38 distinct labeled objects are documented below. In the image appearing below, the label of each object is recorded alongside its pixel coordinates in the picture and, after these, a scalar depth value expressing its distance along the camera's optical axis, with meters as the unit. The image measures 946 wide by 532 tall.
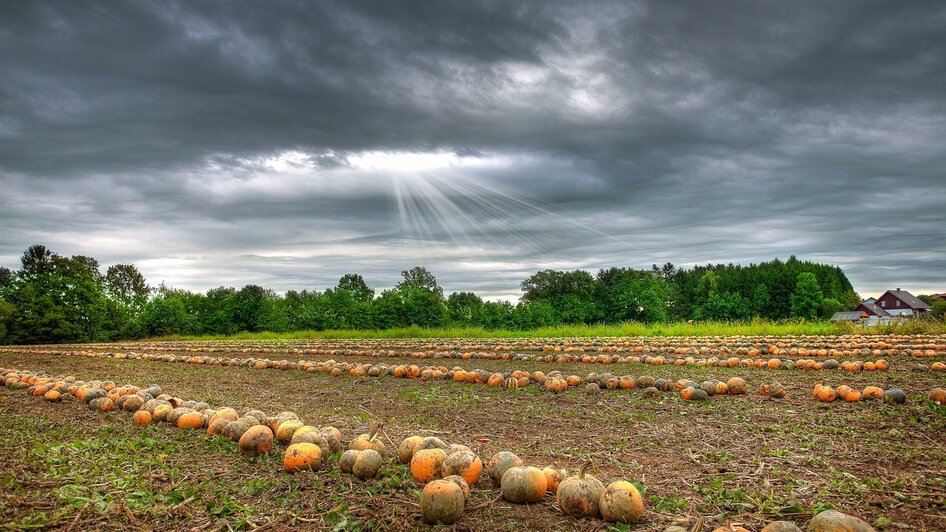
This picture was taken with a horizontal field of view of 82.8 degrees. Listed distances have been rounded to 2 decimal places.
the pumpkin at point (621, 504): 3.59
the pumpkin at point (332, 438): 5.30
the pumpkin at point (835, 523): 3.12
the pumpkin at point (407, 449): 4.88
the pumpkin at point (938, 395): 7.29
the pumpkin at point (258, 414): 6.13
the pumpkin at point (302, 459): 4.79
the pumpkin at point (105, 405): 7.90
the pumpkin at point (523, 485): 3.99
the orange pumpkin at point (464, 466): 4.30
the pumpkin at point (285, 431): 5.54
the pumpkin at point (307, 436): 5.07
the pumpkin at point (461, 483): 3.96
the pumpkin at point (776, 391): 8.18
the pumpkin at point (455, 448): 4.66
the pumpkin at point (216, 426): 6.13
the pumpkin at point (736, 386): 8.54
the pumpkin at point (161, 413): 7.00
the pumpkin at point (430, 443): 4.83
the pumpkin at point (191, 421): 6.55
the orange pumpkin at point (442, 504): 3.68
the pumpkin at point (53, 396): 9.12
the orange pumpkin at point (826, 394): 7.85
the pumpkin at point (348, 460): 4.71
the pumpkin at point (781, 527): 3.10
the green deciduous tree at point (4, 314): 34.09
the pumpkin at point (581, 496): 3.71
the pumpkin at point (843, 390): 7.90
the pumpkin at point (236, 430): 5.84
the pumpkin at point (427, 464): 4.45
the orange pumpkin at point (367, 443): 4.88
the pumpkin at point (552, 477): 4.19
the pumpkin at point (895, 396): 7.49
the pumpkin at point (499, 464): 4.36
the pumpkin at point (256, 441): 5.36
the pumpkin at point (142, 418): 6.87
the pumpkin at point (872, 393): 7.79
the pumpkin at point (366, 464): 4.55
